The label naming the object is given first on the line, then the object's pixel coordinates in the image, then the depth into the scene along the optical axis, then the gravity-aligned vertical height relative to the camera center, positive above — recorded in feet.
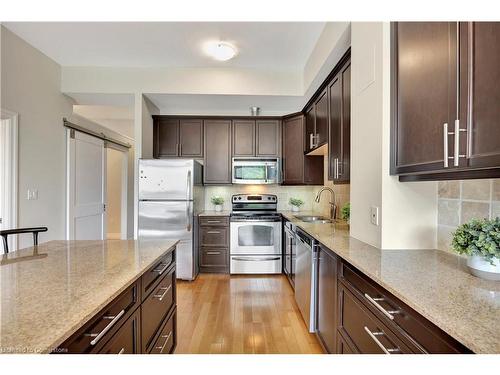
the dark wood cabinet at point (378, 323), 2.75 -1.75
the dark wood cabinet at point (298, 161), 13.15 +1.33
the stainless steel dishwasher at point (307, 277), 7.09 -2.58
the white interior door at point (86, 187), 12.12 -0.07
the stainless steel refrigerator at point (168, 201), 11.64 -0.64
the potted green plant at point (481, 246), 3.35 -0.75
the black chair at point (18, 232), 5.47 -1.02
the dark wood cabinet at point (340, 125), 7.55 +1.90
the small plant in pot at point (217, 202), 14.35 -0.82
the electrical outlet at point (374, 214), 5.52 -0.55
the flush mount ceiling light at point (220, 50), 9.58 +5.00
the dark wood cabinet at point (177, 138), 13.55 +2.47
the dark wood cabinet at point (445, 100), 3.19 +1.28
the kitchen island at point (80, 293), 2.41 -1.29
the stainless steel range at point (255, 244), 12.53 -2.69
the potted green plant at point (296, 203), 14.16 -0.83
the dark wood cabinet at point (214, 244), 12.64 -2.72
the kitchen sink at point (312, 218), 11.47 -1.33
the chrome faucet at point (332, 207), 10.91 -0.80
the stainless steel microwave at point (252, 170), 13.50 +0.86
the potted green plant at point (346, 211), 8.99 -0.80
